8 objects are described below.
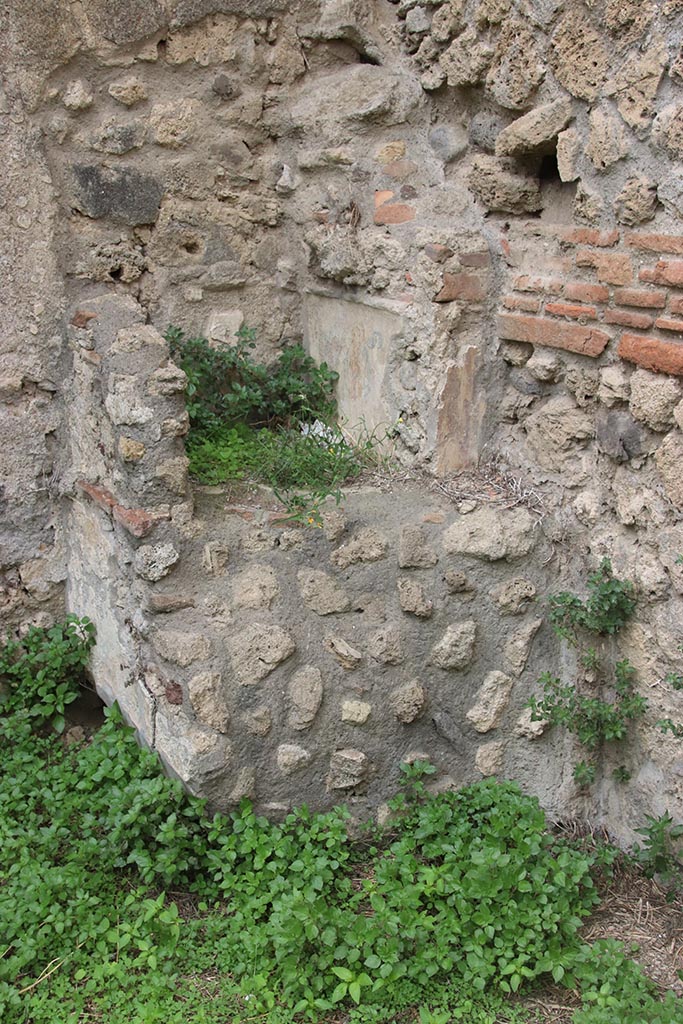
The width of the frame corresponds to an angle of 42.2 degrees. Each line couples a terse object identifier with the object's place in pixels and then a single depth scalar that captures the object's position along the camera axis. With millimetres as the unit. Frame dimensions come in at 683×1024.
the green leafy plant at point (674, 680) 2613
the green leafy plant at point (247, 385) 3586
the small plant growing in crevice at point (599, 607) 2873
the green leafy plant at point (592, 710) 2902
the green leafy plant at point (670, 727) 2652
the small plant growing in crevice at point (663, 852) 2779
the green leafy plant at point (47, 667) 3418
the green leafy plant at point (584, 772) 3020
